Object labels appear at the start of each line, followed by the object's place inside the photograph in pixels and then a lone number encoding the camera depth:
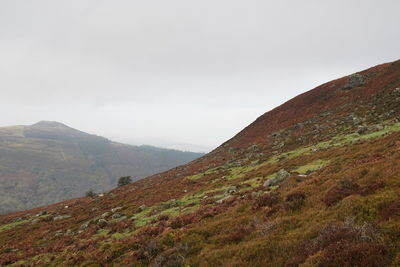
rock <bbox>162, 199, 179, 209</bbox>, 22.32
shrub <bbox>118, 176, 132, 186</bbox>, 74.15
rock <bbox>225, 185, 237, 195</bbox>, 19.73
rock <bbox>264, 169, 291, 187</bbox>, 17.59
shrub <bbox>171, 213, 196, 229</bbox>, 14.52
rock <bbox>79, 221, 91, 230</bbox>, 22.70
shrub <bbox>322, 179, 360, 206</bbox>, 10.59
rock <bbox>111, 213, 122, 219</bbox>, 23.88
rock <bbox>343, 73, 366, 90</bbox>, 46.79
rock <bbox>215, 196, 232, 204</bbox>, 17.41
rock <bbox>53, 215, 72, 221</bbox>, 30.57
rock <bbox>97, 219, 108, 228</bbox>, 21.53
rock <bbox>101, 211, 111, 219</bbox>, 24.86
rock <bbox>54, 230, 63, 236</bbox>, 22.45
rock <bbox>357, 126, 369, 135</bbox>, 25.00
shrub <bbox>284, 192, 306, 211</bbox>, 11.49
